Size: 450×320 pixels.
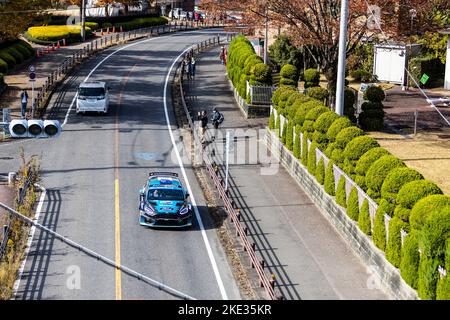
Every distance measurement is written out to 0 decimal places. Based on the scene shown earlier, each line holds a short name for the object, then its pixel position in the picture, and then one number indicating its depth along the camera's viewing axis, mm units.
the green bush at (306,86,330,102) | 43844
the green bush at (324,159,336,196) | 31436
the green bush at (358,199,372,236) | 26844
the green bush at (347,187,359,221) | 28281
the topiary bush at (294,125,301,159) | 36750
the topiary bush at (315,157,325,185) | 32812
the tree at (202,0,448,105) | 43188
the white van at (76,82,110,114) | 48719
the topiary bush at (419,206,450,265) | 20641
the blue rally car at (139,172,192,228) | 29953
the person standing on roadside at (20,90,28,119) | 47000
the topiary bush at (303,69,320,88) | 48875
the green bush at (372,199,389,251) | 25250
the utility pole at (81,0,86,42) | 80188
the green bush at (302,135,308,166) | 35594
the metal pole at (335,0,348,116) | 31969
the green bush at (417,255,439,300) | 21047
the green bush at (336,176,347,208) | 29797
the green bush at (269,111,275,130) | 42419
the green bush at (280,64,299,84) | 48156
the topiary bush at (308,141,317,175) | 34062
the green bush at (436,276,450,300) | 20172
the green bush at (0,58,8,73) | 60269
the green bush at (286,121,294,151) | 38125
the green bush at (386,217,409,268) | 23734
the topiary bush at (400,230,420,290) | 22312
